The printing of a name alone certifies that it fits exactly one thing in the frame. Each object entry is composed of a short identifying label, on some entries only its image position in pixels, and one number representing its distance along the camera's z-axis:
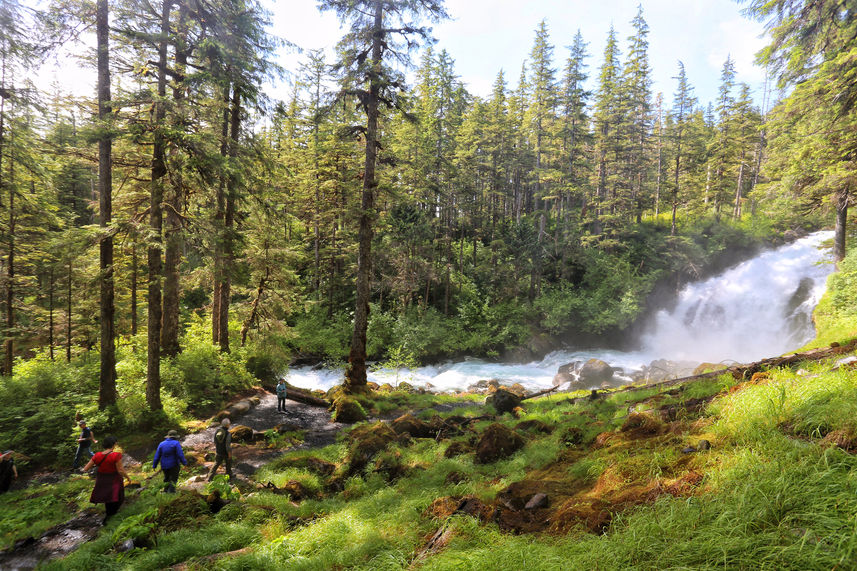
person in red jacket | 6.31
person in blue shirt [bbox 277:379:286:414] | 12.77
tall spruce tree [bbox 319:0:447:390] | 12.52
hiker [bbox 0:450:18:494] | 7.80
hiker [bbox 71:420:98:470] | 8.57
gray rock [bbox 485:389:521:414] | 11.86
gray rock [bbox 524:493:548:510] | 4.54
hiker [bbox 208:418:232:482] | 7.71
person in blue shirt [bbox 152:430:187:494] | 7.12
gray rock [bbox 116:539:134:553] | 5.13
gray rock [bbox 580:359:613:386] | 19.34
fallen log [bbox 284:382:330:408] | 14.20
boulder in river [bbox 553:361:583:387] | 19.90
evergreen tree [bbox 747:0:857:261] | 11.16
